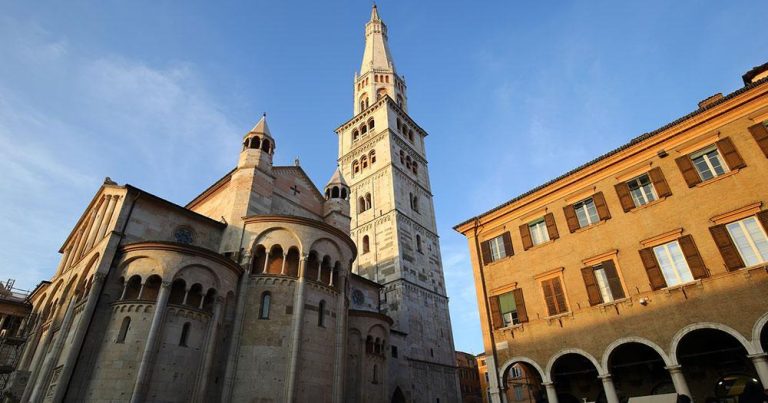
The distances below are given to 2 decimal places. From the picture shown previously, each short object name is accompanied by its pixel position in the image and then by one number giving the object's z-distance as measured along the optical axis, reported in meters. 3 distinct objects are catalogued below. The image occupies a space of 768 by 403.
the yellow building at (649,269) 13.49
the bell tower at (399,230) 31.75
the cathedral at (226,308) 15.98
